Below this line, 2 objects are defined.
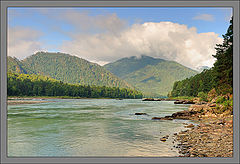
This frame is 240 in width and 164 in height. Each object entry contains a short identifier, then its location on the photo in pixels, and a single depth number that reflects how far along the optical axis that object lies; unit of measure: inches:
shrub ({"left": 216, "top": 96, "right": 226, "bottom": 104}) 1716.9
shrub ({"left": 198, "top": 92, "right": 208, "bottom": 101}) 3663.9
